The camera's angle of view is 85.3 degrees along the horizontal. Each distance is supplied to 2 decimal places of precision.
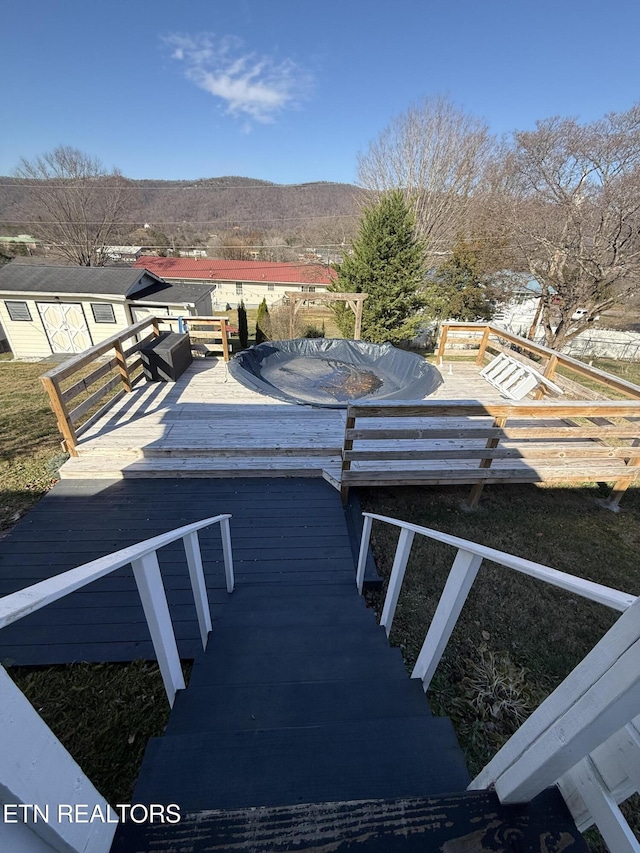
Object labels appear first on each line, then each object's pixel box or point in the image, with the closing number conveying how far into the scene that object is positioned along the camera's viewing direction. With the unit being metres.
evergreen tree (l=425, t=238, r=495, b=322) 13.27
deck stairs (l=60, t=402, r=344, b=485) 4.08
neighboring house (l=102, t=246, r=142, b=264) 26.77
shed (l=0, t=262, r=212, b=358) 11.85
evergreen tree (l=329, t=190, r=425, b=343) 12.04
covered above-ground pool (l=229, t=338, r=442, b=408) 7.26
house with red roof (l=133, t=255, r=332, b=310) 26.66
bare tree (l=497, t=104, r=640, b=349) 9.37
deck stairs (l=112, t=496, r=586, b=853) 0.75
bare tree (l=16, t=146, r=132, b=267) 18.84
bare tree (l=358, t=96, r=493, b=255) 16.67
